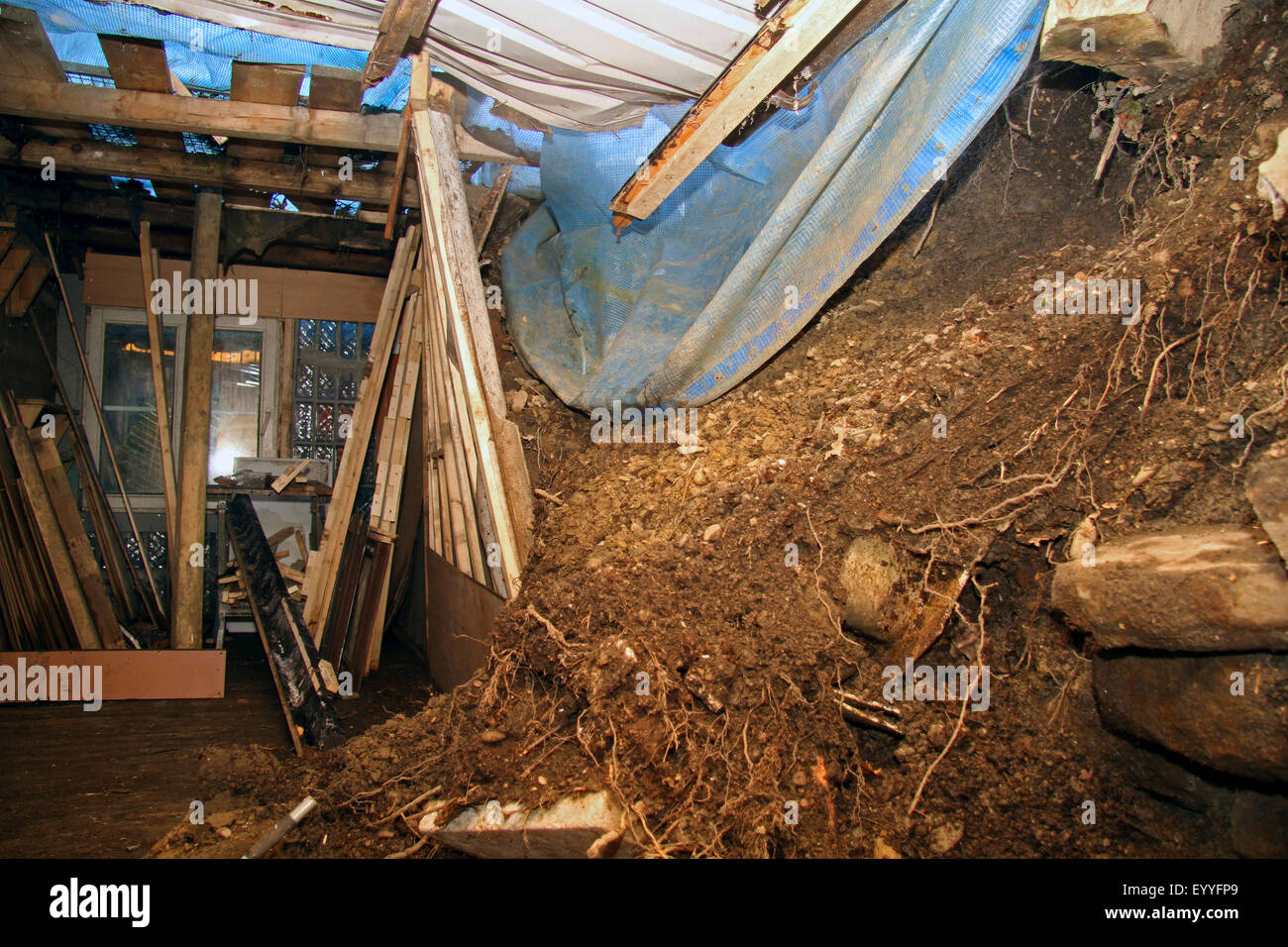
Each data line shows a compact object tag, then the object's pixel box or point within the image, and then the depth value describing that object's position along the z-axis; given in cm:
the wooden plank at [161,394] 467
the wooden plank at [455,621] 340
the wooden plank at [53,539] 446
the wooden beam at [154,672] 406
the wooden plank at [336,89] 366
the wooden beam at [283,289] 589
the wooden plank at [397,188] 383
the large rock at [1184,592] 145
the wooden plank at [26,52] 331
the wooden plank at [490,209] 419
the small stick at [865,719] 197
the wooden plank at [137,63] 346
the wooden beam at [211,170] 415
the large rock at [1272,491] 145
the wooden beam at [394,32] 287
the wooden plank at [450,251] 318
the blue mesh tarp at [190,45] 322
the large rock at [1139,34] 202
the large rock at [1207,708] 145
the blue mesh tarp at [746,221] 223
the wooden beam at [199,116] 366
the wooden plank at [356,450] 466
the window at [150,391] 603
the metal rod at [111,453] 526
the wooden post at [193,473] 435
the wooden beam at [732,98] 235
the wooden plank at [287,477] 523
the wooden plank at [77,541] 458
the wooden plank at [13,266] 481
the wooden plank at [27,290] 502
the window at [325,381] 635
